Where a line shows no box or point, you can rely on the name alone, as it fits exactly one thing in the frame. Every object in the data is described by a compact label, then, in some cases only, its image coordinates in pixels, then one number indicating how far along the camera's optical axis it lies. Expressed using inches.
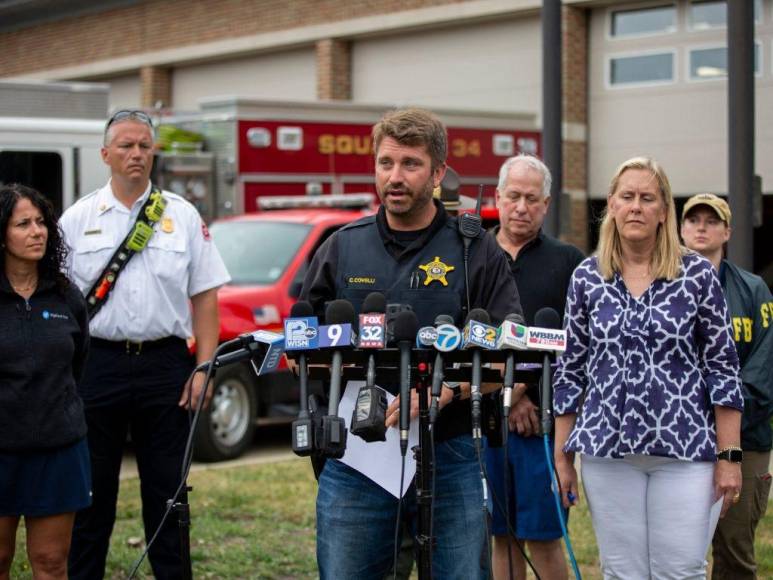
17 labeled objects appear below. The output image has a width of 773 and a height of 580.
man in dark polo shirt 208.8
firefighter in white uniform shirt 211.6
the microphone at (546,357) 136.6
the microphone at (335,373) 134.4
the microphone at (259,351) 145.3
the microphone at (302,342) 136.2
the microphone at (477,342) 135.2
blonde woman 166.7
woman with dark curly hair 185.3
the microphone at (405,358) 136.3
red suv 406.0
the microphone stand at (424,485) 139.1
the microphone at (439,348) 135.8
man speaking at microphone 151.4
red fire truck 522.9
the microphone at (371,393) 135.0
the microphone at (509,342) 136.0
